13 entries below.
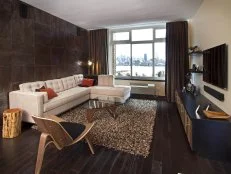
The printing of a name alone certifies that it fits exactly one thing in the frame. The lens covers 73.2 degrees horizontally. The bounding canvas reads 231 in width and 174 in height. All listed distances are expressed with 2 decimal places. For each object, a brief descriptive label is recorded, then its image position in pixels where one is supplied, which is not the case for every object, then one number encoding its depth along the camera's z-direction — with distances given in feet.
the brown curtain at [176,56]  16.72
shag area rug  8.14
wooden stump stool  9.02
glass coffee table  10.97
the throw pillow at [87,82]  18.06
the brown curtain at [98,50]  20.51
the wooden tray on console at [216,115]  7.18
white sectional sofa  10.55
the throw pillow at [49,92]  12.14
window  19.24
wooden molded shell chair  5.85
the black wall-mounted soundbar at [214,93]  8.33
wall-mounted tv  7.81
